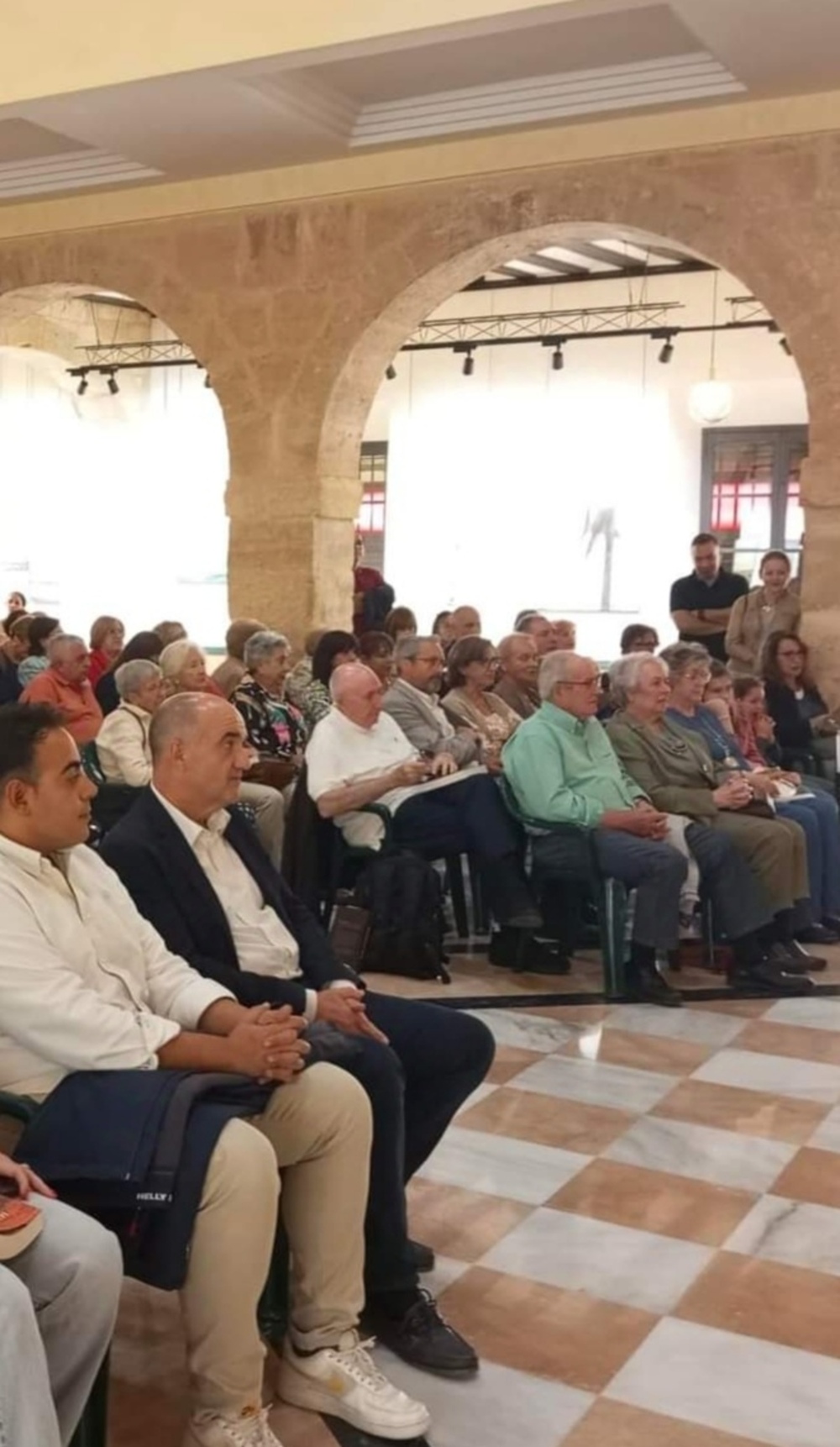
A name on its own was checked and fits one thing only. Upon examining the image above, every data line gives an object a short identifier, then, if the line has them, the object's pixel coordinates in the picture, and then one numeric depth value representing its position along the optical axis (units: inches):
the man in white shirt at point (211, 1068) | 81.7
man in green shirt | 184.4
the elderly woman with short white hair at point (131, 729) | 207.3
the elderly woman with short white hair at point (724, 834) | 193.2
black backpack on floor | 189.0
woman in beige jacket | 288.2
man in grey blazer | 213.8
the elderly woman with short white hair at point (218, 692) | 210.7
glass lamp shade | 473.7
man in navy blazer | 99.0
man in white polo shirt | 188.1
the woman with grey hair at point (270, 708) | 225.9
